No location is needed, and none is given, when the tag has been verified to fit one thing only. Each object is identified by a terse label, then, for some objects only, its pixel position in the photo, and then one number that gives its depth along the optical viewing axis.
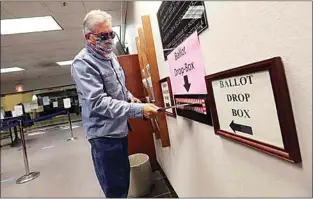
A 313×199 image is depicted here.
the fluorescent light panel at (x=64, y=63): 7.27
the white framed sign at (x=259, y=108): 0.55
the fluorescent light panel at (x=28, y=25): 3.31
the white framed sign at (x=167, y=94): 1.55
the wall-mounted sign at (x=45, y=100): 11.19
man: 1.20
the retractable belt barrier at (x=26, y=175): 3.15
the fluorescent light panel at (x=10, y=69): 7.06
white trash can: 2.10
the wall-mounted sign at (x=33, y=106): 6.00
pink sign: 1.02
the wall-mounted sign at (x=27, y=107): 5.41
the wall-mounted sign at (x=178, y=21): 0.95
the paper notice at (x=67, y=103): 6.21
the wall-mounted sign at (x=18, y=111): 3.81
